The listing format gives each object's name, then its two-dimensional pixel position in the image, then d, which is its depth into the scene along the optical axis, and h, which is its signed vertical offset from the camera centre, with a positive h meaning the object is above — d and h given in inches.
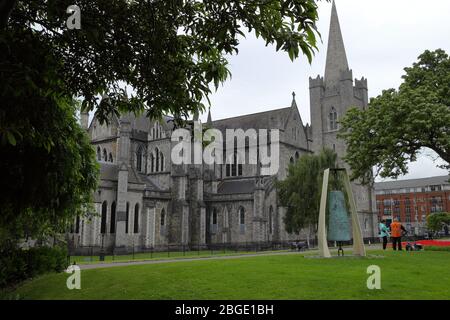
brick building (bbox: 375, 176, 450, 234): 4399.6 +212.6
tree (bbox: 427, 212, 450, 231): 2369.6 +0.7
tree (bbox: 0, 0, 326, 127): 329.7 +138.5
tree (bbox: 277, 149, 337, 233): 1614.2 +126.9
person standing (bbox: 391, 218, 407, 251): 884.5 -22.6
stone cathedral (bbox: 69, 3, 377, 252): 1707.7 +125.8
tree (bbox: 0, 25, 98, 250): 274.7 +67.2
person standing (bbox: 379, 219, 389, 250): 968.9 -26.9
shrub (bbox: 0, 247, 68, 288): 624.4 -65.7
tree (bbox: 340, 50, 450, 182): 869.8 +209.3
